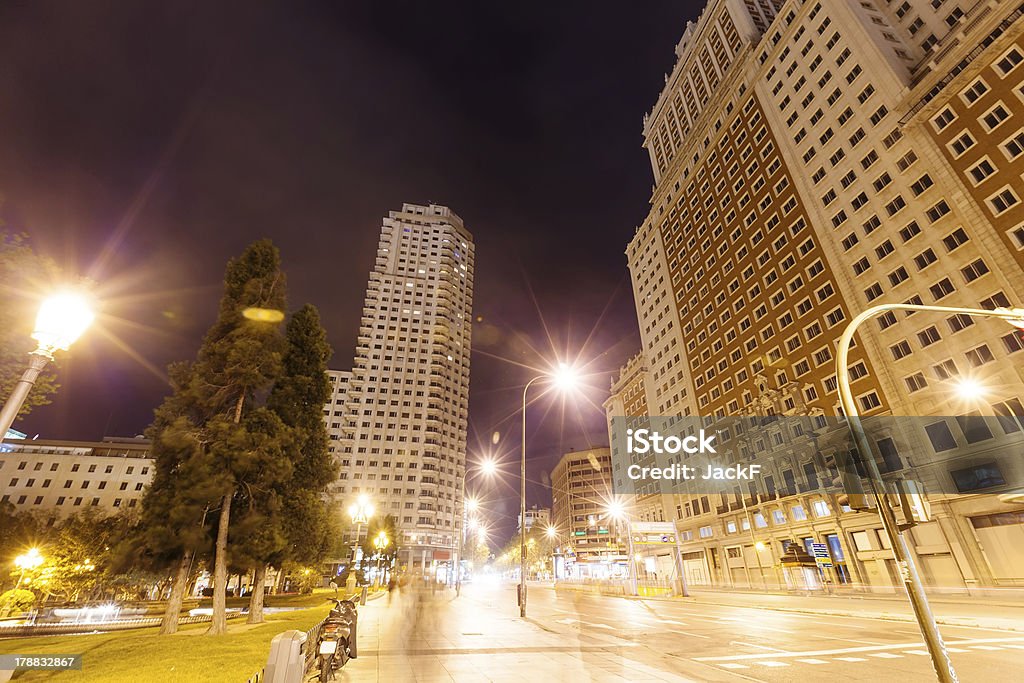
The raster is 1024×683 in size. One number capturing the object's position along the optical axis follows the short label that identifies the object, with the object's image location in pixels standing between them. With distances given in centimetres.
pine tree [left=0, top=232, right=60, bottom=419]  1486
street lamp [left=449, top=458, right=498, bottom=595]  3833
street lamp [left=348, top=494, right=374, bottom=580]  3177
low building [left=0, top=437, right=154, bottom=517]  7681
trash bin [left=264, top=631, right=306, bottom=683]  683
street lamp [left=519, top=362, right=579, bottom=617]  2311
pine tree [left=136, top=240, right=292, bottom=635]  1658
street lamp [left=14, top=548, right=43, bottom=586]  3369
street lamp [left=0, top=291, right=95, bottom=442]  700
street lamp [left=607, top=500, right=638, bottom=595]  4199
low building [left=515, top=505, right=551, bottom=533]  16738
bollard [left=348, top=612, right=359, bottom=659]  980
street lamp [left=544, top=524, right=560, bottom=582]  12238
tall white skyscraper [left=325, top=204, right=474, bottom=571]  9694
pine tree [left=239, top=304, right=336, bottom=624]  1828
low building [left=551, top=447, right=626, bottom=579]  12631
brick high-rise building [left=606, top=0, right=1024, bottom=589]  3272
